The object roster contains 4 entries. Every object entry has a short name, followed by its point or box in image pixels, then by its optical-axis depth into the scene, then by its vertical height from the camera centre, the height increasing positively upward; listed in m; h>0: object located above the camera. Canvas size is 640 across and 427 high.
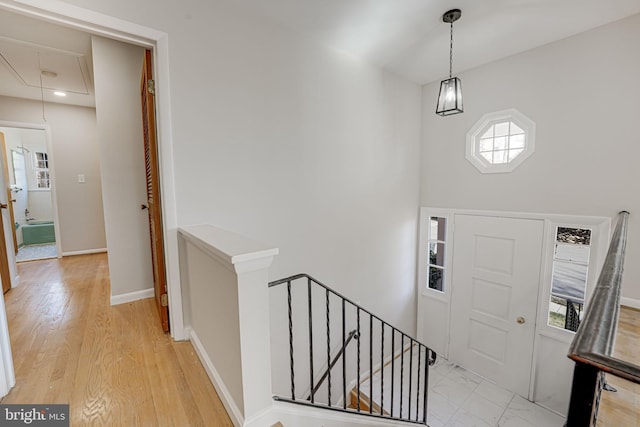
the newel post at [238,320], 1.12 -0.61
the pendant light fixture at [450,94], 2.28 +0.80
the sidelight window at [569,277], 2.85 -0.99
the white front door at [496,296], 3.18 -1.40
